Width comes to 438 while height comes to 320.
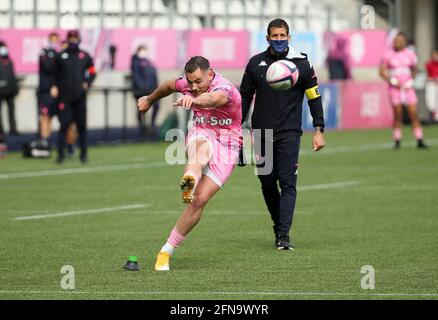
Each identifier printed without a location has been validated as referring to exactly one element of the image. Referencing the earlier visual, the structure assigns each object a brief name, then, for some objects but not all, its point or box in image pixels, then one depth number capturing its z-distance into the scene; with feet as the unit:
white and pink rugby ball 40.98
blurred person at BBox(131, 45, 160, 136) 104.94
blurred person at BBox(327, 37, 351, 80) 122.42
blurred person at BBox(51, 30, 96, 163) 78.59
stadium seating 113.46
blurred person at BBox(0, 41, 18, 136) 96.63
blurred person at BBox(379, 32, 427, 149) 87.61
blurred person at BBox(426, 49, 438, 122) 126.62
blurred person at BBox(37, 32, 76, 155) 86.48
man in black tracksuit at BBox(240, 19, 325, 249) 42.47
